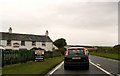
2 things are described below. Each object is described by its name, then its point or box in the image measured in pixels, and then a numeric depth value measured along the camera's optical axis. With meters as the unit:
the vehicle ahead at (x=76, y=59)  9.01
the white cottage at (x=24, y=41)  35.57
